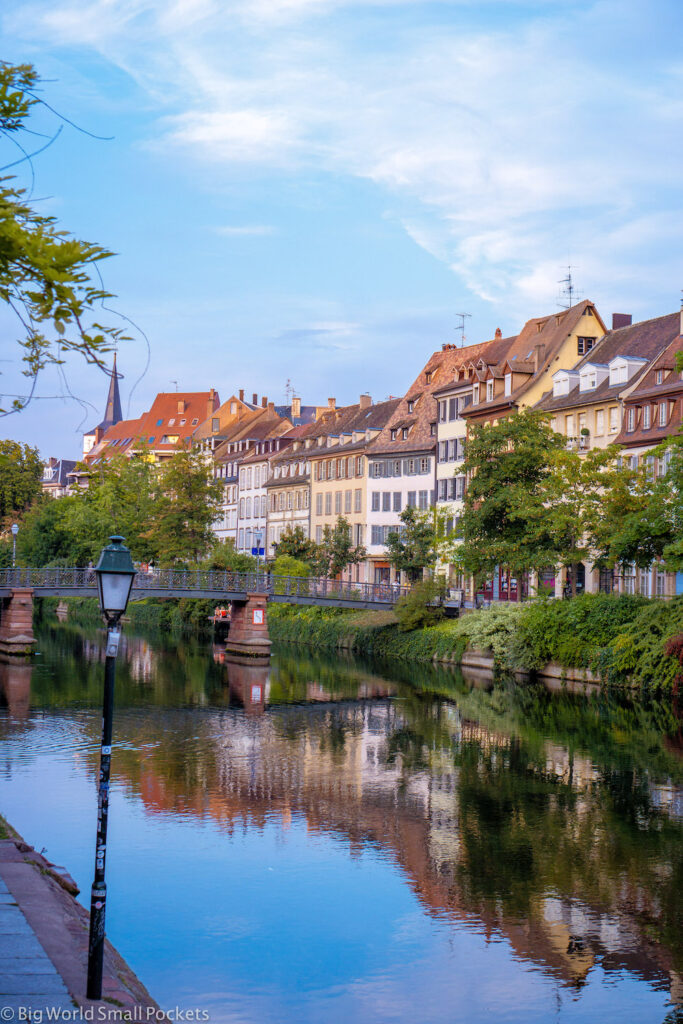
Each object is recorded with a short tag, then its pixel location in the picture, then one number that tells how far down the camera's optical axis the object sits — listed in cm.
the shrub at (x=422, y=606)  5522
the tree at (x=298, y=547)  7356
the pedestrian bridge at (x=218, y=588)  5438
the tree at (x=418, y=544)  6166
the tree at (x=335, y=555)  7162
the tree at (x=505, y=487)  4806
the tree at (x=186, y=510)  7300
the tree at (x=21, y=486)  9375
